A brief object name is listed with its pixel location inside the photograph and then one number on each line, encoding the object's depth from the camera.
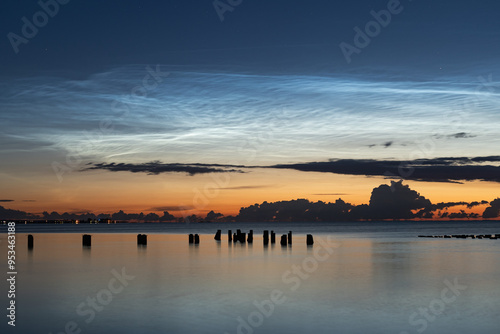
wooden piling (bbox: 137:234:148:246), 67.99
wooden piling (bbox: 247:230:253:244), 72.41
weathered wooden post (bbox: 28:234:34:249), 61.08
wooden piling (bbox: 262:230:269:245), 67.07
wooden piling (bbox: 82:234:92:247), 66.00
